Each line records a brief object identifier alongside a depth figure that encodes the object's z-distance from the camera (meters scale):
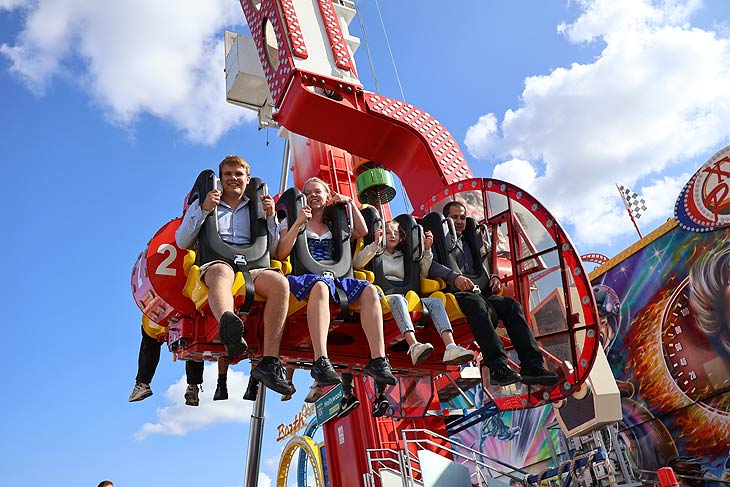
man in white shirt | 3.15
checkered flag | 12.38
